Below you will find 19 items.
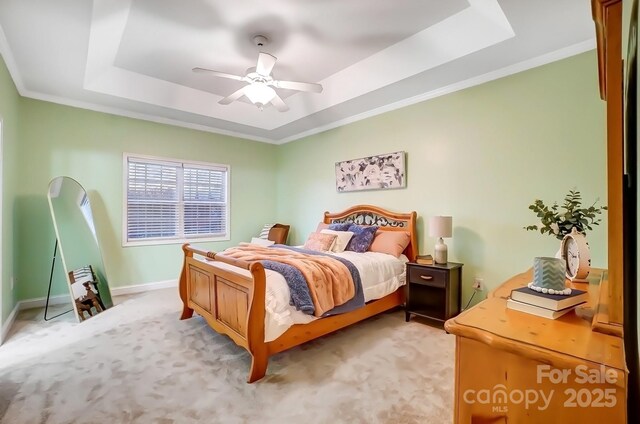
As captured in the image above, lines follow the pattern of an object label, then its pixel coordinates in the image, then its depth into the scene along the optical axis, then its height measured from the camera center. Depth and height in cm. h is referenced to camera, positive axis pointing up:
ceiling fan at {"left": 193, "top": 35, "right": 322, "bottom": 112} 264 +126
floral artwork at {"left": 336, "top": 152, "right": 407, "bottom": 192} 395 +58
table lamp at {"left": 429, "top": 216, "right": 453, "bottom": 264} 321 -20
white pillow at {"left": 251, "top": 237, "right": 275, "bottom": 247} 480 -48
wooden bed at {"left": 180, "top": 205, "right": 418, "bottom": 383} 214 -82
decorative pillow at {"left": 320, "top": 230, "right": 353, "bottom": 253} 377 -35
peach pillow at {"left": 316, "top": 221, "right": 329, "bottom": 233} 454 -20
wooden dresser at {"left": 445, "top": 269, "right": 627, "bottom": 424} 71 -41
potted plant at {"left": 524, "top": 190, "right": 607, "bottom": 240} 167 -4
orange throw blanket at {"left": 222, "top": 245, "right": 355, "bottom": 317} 247 -54
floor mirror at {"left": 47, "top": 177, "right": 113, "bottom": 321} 346 -42
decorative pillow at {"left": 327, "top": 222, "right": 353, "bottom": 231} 410 -18
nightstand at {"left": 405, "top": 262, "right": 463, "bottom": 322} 304 -84
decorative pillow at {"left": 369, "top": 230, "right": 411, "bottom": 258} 355 -36
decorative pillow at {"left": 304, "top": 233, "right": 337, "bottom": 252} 375 -38
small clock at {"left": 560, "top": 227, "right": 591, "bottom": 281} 149 -22
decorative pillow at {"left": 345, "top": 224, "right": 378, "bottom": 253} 371 -33
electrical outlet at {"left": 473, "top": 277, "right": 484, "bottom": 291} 321 -77
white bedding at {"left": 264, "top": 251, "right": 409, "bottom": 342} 222 -68
